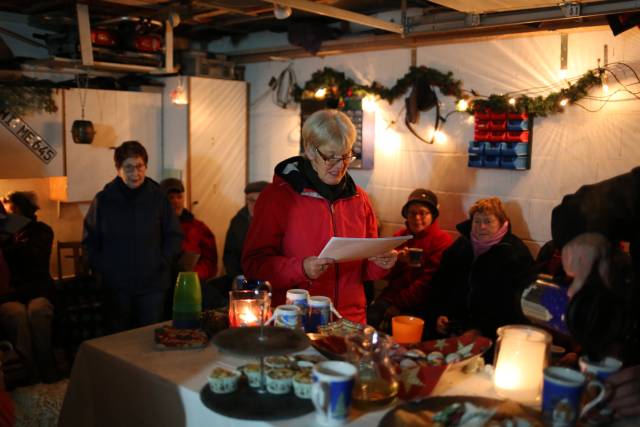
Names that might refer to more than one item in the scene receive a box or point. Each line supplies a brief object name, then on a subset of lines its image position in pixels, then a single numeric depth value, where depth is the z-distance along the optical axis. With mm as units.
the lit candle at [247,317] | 1910
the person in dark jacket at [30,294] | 3639
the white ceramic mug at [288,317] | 1840
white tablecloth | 1542
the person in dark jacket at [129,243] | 3596
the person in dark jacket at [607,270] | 1447
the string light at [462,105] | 3959
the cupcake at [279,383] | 1492
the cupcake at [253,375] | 1534
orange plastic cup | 2252
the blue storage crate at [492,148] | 3814
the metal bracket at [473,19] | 3049
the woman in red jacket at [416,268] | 3793
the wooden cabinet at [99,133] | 4711
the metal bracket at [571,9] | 2646
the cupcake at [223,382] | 1502
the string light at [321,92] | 4738
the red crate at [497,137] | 3791
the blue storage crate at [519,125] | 3709
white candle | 1523
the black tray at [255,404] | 1400
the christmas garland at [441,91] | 3479
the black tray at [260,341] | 1350
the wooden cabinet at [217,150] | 5180
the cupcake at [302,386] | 1468
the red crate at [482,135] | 3854
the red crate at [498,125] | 3780
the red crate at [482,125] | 3851
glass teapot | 1485
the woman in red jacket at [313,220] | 2135
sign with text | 4370
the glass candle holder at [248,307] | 1911
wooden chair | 4562
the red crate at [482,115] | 3840
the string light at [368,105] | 4531
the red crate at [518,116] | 3697
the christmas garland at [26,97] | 4320
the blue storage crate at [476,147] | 3895
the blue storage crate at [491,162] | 3830
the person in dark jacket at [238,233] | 4227
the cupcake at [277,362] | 1584
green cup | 2012
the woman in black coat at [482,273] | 3328
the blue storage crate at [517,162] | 3748
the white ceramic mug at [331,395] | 1330
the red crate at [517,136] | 3715
